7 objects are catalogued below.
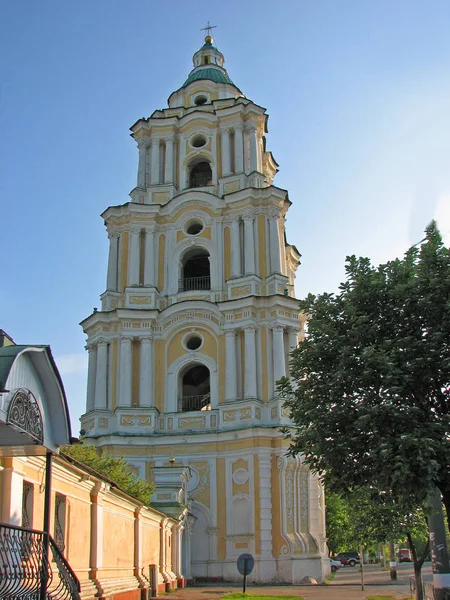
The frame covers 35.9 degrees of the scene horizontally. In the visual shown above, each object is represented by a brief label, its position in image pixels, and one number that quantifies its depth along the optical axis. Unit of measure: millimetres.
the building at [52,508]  8406
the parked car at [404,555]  72338
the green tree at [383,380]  13586
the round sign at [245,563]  19969
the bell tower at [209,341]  29438
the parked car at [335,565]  51044
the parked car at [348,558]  63906
